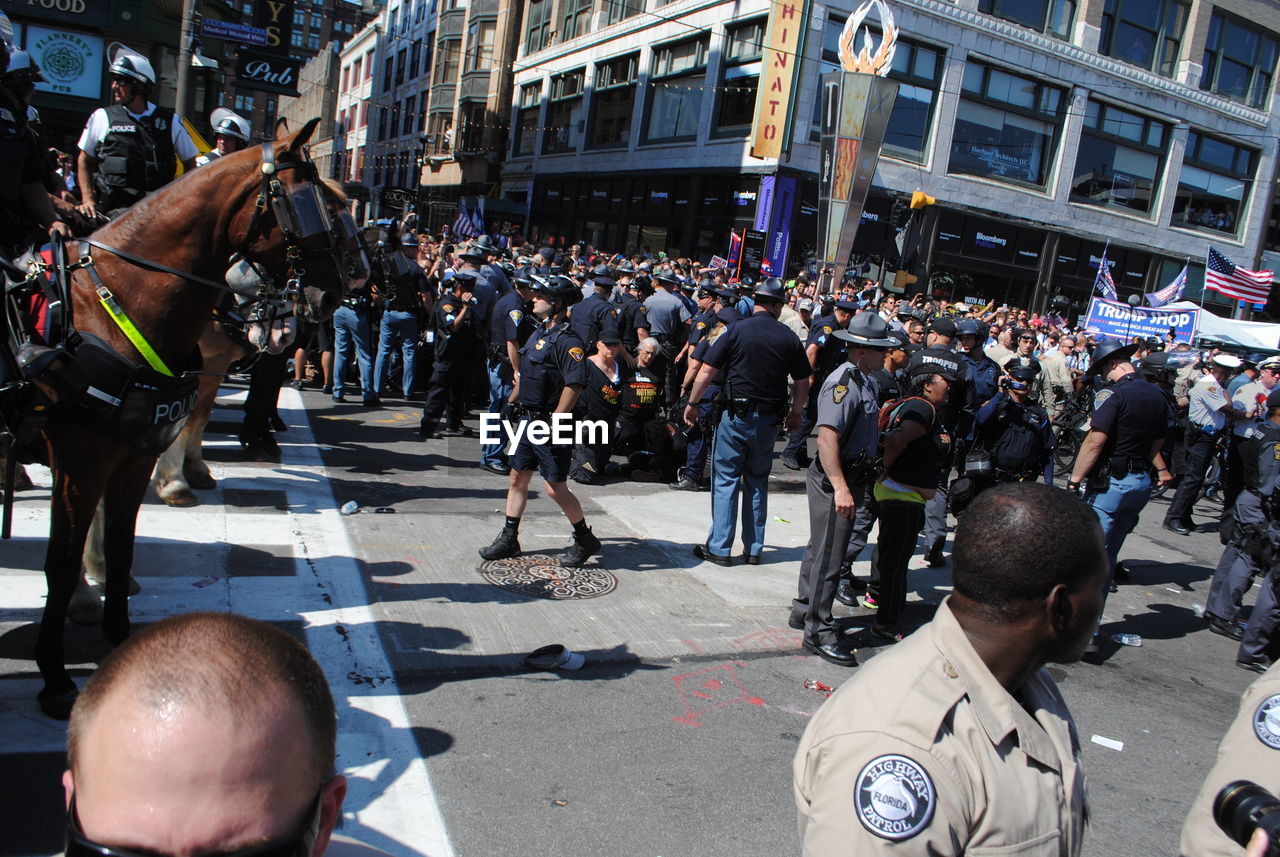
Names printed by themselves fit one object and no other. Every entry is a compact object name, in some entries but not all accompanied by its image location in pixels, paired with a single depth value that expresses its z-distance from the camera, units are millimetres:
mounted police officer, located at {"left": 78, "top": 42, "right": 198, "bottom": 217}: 5812
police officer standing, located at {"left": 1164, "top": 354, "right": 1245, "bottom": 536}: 11279
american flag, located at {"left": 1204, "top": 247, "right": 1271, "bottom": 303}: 19422
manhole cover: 6059
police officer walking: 6492
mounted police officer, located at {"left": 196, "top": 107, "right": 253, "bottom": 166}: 7457
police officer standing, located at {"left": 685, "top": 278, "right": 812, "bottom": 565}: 7023
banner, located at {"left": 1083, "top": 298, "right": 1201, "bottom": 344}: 17438
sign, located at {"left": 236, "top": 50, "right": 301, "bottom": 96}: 13103
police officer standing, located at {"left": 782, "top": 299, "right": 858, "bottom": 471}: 12081
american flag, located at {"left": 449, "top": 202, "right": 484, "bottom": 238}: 22859
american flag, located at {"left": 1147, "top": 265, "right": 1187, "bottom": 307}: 20078
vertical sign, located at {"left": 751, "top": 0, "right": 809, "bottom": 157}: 22734
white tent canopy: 18609
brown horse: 3938
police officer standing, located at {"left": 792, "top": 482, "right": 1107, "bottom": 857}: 1647
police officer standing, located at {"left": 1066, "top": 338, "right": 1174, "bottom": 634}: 6828
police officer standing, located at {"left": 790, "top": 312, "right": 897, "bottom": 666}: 5590
